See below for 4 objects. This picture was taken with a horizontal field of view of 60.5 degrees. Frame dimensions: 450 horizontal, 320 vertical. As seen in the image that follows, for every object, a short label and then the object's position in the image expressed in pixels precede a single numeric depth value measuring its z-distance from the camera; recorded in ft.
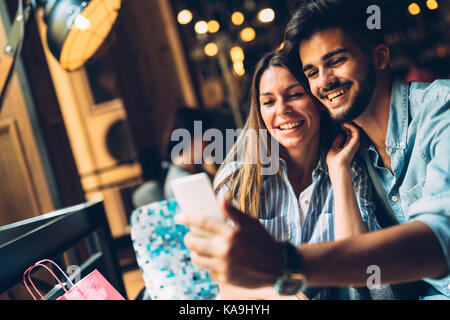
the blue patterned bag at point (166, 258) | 3.86
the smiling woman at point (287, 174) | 4.18
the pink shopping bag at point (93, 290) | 2.95
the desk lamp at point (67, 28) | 4.34
